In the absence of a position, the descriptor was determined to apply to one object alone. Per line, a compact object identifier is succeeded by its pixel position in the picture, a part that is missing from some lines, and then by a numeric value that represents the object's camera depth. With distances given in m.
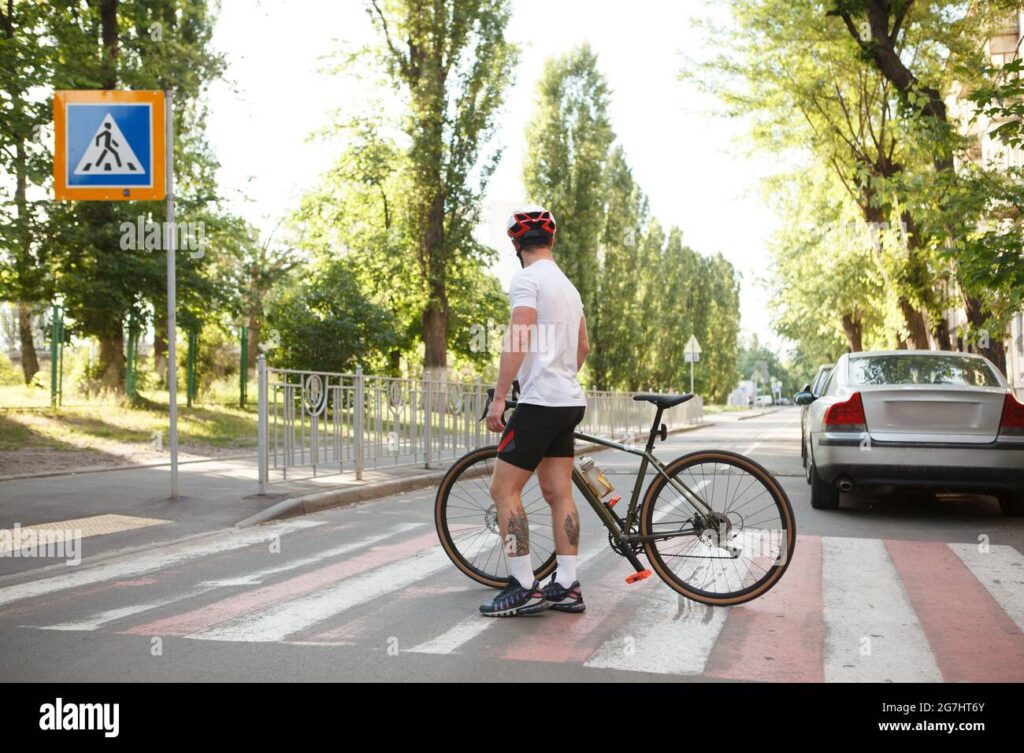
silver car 8.80
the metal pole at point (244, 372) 25.28
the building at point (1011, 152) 30.03
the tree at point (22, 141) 11.84
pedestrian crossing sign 9.09
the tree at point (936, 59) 12.84
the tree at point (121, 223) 18.35
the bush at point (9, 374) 21.39
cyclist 5.07
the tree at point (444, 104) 26.83
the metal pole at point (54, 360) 19.34
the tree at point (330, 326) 24.08
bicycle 5.33
